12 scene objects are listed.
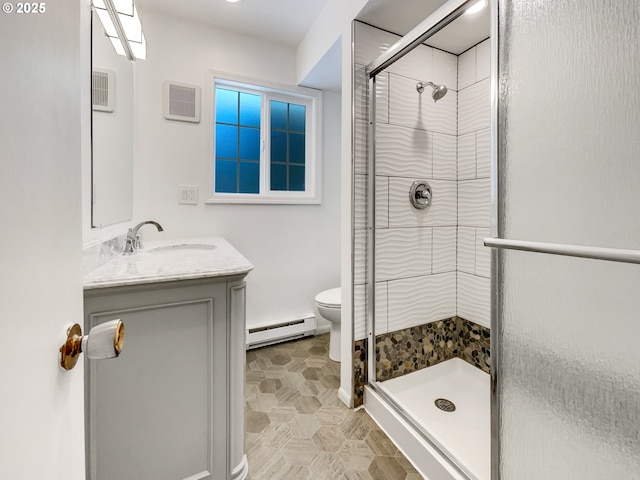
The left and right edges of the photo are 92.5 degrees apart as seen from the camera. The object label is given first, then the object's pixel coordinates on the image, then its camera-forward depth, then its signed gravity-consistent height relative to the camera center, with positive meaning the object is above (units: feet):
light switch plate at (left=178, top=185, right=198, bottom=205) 7.27 +1.01
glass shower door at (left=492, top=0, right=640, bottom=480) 2.38 -0.04
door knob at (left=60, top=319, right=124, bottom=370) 1.53 -0.54
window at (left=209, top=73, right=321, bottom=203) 8.03 +2.63
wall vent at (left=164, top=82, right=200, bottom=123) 7.02 +3.15
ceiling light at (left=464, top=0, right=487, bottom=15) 3.85 +2.97
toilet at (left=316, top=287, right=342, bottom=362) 6.97 -1.72
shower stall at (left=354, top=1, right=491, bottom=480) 5.47 +0.10
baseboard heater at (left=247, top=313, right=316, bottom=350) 8.10 -2.58
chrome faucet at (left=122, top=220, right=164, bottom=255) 5.16 -0.09
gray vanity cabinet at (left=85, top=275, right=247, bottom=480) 3.22 -1.68
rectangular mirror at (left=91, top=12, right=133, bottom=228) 4.26 +1.71
